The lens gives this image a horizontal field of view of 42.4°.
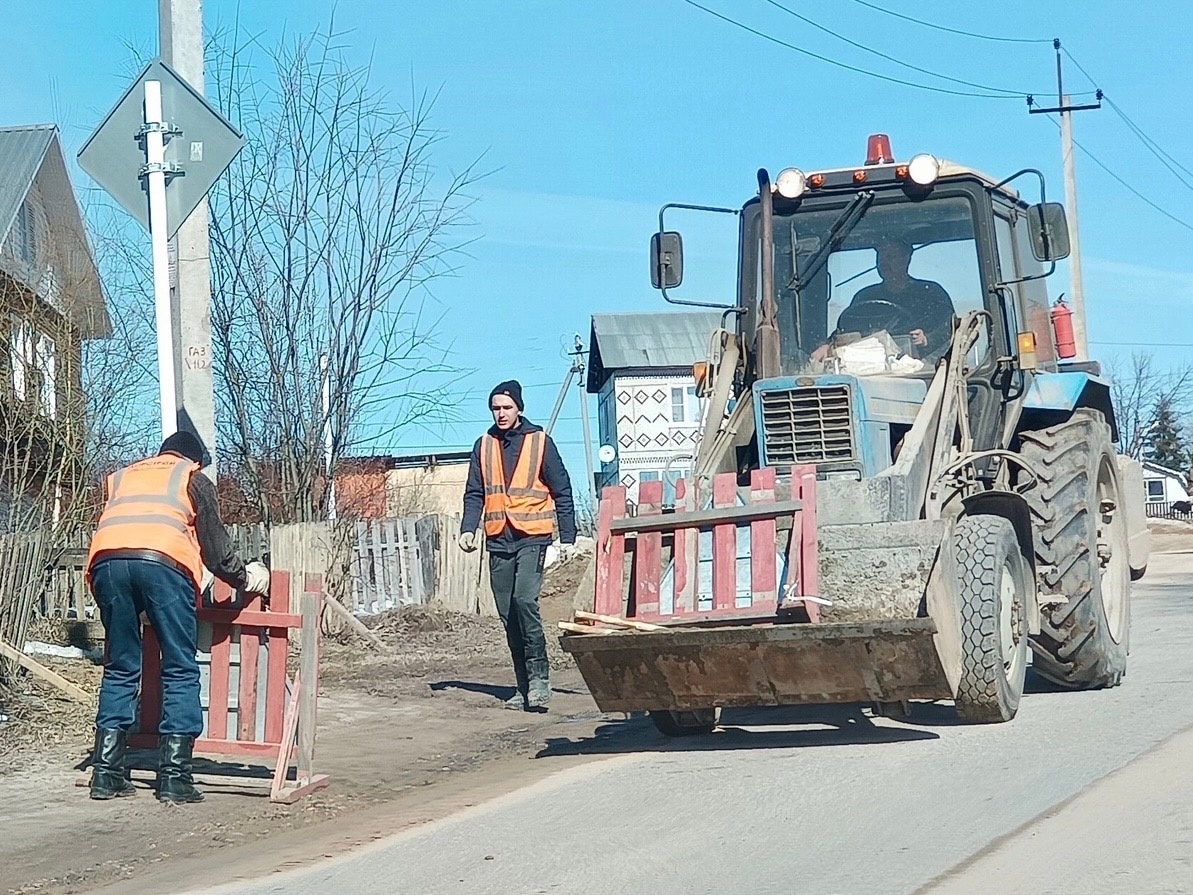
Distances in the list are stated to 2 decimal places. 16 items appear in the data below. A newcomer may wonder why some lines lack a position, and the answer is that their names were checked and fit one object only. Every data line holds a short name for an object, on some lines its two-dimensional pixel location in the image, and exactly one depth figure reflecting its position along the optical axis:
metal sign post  7.08
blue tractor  6.69
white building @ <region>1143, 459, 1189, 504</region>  60.08
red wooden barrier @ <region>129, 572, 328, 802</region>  6.67
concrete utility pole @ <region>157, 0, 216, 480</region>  8.00
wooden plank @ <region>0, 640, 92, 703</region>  8.45
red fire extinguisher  9.49
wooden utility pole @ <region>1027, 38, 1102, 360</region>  28.73
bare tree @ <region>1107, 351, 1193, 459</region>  50.25
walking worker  9.05
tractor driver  8.70
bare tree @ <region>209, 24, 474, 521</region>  13.55
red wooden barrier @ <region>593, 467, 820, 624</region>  6.74
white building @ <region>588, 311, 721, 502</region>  55.19
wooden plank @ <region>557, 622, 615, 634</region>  6.77
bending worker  6.53
